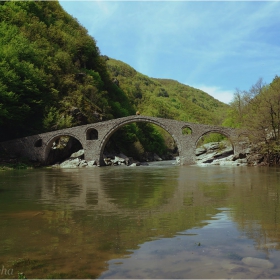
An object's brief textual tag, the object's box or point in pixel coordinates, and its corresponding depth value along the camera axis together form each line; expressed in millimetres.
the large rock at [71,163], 41809
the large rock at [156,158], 75131
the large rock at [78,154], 46247
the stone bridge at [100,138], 44125
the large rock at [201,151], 50788
